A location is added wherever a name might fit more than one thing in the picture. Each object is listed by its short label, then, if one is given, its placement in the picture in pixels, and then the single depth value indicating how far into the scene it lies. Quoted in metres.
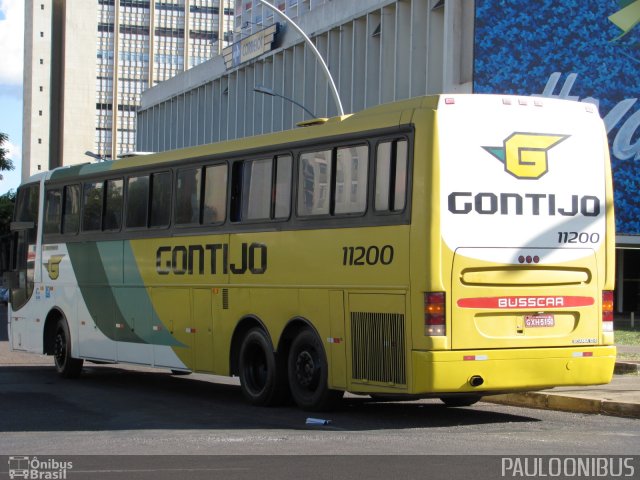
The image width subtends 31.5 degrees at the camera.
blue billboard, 39.62
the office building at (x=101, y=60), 139.25
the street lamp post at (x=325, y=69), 25.87
